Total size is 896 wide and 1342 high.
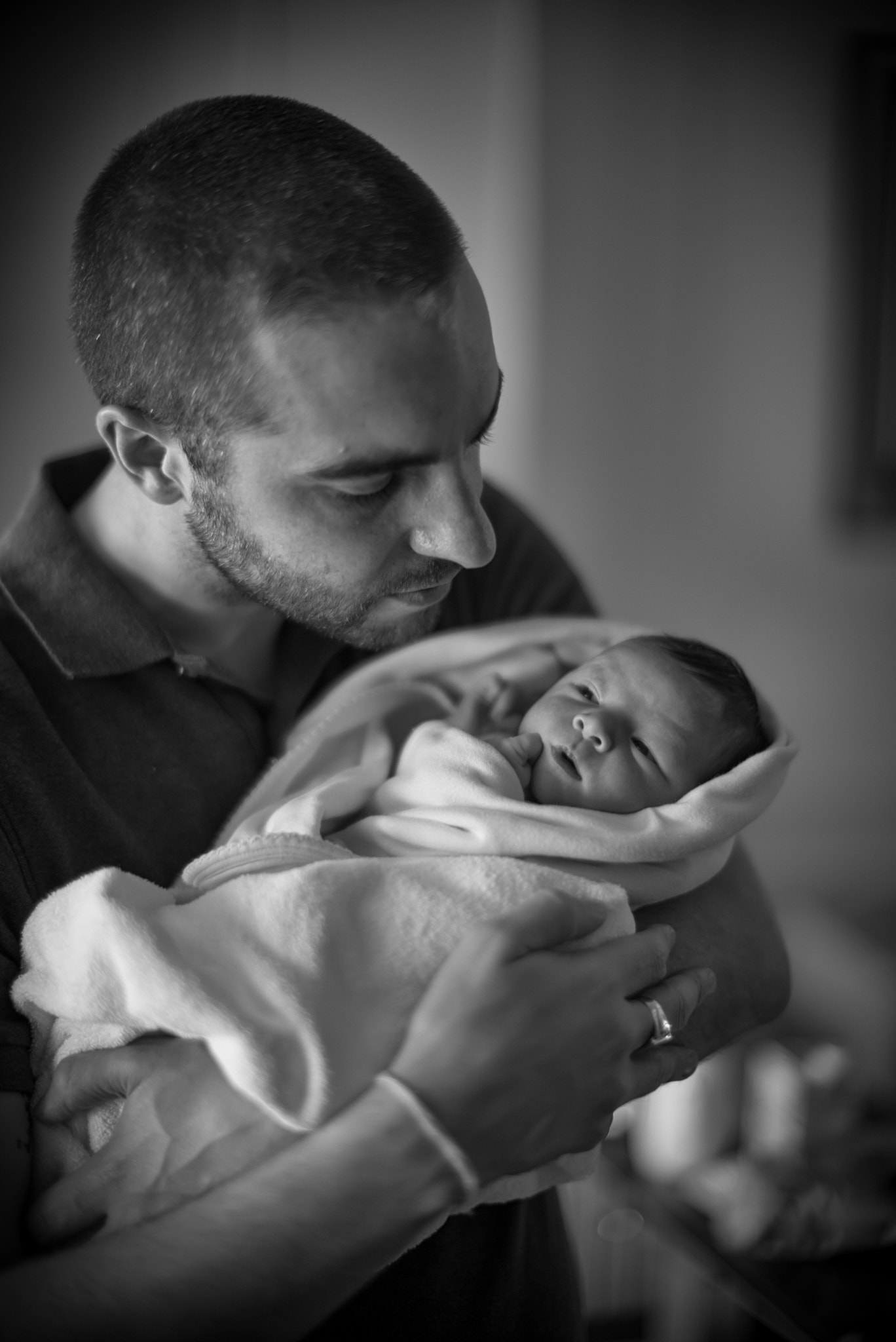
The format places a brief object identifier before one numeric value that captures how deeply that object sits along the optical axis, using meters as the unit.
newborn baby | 1.10
